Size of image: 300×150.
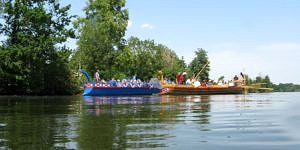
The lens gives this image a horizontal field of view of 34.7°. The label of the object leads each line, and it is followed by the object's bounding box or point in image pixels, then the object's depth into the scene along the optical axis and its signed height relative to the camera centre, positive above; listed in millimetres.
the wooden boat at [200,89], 55875 +520
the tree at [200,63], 87062 +5541
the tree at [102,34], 73250 +9319
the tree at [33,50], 51866 +5030
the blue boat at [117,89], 51031 +556
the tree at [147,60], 80500 +5781
